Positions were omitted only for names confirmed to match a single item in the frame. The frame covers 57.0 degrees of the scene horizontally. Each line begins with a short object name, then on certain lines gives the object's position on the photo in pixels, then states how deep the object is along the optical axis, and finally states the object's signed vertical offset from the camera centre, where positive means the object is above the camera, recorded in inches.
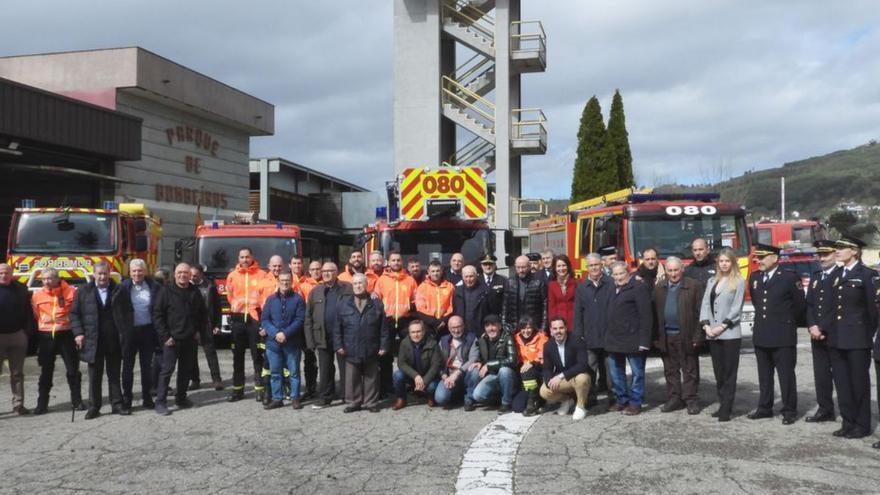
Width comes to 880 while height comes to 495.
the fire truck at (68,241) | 555.2 +18.5
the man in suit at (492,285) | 394.9 -10.5
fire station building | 748.6 +142.9
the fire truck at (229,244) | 603.5 +16.3
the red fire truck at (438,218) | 527.2 +30.6
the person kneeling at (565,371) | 345.4 -46.9
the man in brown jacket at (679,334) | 351.3 -31.3
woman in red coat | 386.9 -14.3
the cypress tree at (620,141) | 1486.2 +223.1
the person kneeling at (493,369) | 359.3 -47.1
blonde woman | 335.6 -25.4
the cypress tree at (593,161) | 1450.5 +184.3
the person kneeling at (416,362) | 369.7 -44.9
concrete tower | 1093.8 +234.9
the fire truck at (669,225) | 529.7 +24.5
